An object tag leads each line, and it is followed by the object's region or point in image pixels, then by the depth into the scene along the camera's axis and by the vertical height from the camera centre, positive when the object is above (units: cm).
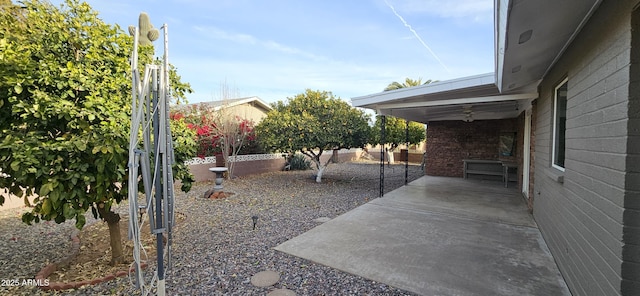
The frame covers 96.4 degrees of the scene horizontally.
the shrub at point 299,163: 1419 -101
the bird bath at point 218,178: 781 -99
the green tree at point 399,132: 1602 +68
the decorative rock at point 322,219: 529 -145
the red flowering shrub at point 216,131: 1085 +43
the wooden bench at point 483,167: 1002 -83
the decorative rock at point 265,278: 299 -147
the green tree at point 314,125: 913 +57
